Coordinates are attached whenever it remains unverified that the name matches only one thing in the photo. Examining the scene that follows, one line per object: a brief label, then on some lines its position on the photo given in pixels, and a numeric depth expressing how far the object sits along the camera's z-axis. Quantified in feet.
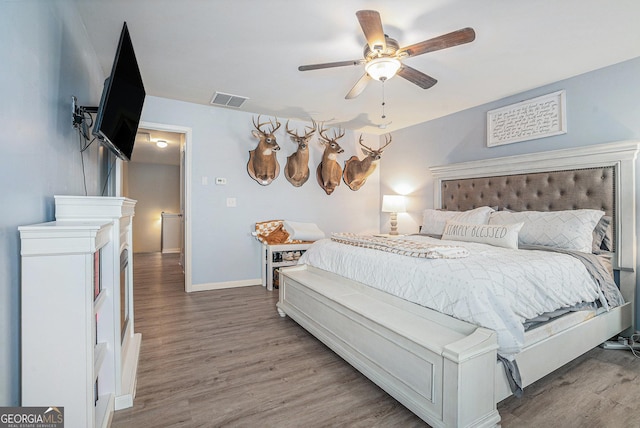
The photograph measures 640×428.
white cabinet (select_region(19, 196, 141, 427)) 3.58
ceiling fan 6.14
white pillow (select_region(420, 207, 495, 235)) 10.72
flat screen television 5.22
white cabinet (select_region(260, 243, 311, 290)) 13.65
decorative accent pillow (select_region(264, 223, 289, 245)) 14.29
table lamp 15.67
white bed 4.67
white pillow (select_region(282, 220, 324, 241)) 14.46
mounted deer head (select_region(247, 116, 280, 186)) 13.29
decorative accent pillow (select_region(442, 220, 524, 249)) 8.62
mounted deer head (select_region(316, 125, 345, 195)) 15.15
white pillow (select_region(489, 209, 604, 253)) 8.29
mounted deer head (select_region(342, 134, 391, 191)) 15.78
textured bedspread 5.22
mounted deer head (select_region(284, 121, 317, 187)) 14.40
